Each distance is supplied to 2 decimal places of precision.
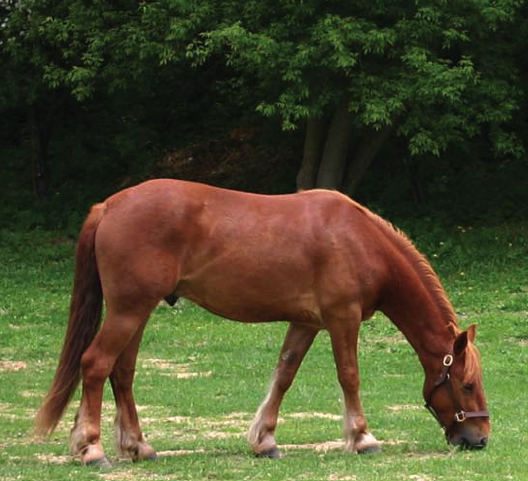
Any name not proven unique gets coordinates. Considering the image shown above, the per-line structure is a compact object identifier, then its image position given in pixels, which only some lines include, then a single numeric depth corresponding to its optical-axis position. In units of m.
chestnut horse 15.02
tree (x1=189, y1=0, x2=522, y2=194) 33.82
